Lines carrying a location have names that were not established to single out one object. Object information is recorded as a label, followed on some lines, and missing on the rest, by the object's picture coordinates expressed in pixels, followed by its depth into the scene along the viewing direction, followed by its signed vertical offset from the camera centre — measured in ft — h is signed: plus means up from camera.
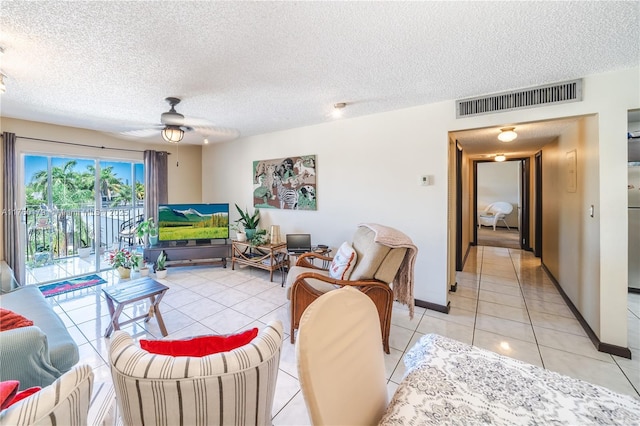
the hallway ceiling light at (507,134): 10.49 +3.10
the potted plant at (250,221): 14.69 -0.63
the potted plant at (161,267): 13.66 -2.98
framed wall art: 13.30 +1.53
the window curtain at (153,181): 15.90 +1.90
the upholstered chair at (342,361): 2.22 -1.52
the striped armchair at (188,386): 2.49 -1.75
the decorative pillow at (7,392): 2.30 -1.67
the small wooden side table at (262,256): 13.16 -2.46
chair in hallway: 27.66 -0.44
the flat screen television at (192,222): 15.01 -0.62
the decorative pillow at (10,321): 4.60 -2.00
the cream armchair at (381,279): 7.20 -1.99
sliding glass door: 12.76 +0.10
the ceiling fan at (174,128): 8.63 +3.11
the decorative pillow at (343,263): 8.06 -1.74
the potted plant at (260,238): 13.80 -1.50
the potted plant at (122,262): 12.80 -2.51
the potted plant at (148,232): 14.30 -1.14
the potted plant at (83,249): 14.89 -2.15
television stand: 14.44 -2.36
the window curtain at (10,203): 11.18 +0.42
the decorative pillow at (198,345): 3.22 -1.74
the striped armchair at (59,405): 1.99 -1.60
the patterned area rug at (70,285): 11.62 -3.52
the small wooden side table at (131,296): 7.61 -2.54
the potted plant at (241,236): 14.70 -1.45
